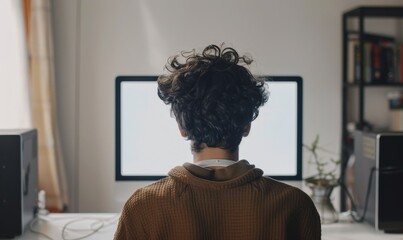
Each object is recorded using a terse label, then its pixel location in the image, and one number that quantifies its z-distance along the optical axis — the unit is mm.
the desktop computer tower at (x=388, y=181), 1744
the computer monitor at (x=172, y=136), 1901
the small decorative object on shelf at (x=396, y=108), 3301
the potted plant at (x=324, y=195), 1853
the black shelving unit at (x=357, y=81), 3066
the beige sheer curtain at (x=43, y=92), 2752
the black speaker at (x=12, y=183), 1659
